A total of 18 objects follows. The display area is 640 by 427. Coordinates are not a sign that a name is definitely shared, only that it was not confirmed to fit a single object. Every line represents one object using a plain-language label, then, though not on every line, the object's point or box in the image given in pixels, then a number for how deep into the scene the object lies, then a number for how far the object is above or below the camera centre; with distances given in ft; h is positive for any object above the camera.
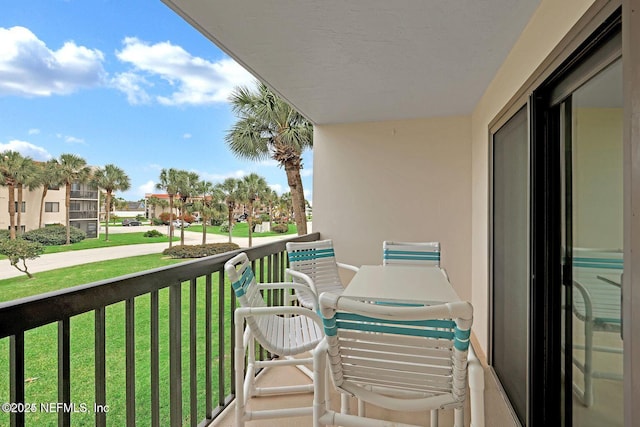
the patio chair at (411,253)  10.66 -1.11
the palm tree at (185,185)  33.01 +3.02
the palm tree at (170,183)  32.17 +3.14
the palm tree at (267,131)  25.68 +6.56
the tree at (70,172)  17.84 +2.47
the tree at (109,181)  21.56 +2.27
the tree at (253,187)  36.24 +3.08
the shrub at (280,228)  29.89 -0.99
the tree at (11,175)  14.14 +1.75
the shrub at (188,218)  32.07 -0.18
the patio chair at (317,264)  10.07 -1.43
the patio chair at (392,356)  3.76 -1.62
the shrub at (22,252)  14.99 -1.65
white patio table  3.96 -1.37
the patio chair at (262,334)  5.85 -2.26
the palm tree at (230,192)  36.11 +2.57
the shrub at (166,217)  29.67 -0.09
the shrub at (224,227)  32.74 -1.02
